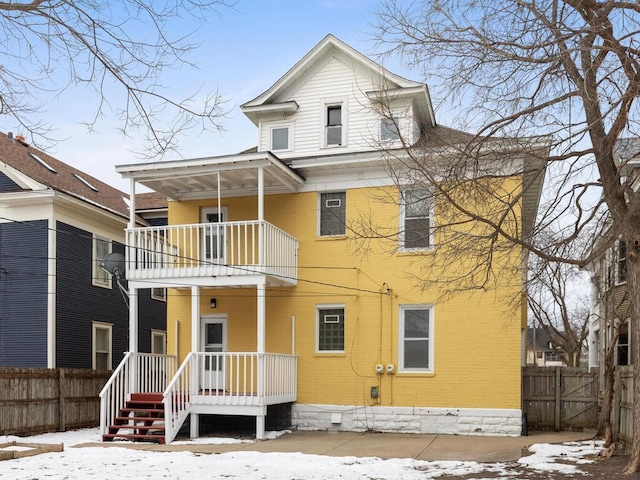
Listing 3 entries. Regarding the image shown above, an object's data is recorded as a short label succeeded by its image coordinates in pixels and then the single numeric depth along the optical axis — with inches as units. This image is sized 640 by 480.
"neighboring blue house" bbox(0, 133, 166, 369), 709.3
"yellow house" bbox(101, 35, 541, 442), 587.5
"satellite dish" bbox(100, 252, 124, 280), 681.0
